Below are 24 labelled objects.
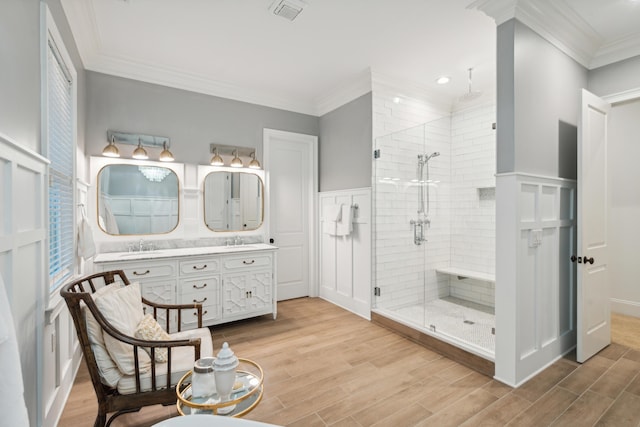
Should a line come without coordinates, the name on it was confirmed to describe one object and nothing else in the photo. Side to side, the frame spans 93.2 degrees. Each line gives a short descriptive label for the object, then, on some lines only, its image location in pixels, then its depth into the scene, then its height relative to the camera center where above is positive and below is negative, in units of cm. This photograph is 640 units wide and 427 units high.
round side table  131 -86
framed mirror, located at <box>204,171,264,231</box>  377 +13
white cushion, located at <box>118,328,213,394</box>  159 -87
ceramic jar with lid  132 -71
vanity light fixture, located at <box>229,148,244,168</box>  387 +64
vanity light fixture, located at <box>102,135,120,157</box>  311 +63
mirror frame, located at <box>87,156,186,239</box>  311 +17
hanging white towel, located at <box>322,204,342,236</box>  399 -9
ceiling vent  233 +161
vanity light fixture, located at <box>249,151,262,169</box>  399 +64
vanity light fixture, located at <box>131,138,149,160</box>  326 +62
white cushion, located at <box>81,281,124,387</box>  156 -74
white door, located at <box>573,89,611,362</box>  252 -17
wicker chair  153 -85
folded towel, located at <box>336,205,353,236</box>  384 -15
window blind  194 +32
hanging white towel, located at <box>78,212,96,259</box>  249 -24
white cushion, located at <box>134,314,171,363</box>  172 -71
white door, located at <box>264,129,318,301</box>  429 +8
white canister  138 -79
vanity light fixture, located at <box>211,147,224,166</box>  372 +64
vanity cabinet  286 -71
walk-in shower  367 -14
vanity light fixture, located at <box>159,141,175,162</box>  338 +62
